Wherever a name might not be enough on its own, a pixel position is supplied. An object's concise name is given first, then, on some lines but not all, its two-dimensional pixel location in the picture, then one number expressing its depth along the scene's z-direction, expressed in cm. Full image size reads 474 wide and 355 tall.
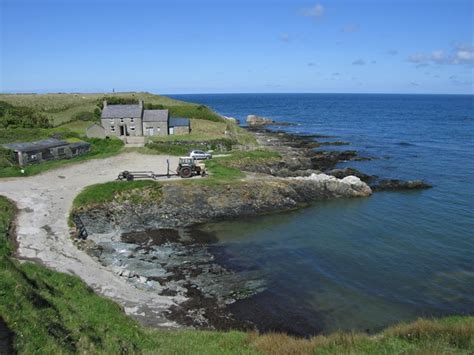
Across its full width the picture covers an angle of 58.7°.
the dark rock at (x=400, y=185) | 4894
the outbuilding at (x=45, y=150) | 4825
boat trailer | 4187
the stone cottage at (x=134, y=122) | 6712
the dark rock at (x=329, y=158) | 6056
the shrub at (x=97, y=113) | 8194
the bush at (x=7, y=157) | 4746
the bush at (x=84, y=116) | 8134
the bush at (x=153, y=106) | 8862
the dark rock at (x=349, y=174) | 5284
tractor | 4325
